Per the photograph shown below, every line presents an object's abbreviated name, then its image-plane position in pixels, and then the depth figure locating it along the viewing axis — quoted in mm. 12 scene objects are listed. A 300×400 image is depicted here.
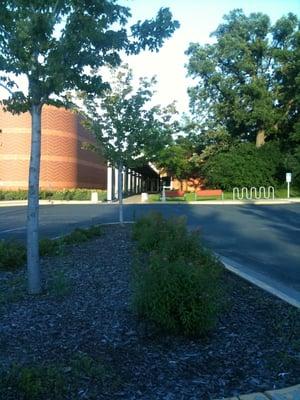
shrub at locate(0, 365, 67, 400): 3467
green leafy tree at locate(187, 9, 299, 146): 49031
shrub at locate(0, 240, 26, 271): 7859
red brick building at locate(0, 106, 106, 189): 48025
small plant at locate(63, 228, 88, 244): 10367
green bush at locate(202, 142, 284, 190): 49594
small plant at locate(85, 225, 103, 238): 11166
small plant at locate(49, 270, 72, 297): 5986
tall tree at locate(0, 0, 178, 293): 5641
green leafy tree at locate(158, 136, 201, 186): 55219
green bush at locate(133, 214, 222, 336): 4645
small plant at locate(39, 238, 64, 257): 9016
